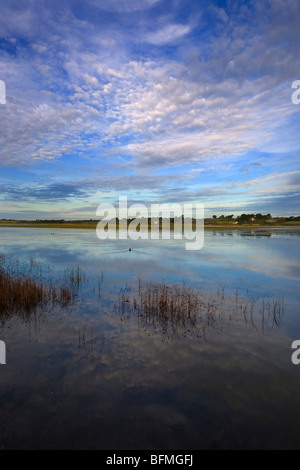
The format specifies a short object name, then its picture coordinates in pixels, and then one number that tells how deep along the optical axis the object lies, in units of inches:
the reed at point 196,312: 428.5
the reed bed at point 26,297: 500.7
